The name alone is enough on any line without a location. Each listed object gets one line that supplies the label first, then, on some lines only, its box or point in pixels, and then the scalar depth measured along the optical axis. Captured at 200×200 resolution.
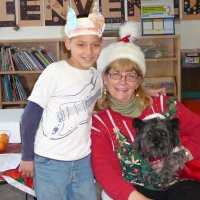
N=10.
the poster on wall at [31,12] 4.34
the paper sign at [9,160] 1.56
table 1.50
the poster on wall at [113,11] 4.36
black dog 1.46
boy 1.52
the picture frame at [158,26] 4.07
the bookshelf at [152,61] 4.11
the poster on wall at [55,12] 4.32
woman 1.51
